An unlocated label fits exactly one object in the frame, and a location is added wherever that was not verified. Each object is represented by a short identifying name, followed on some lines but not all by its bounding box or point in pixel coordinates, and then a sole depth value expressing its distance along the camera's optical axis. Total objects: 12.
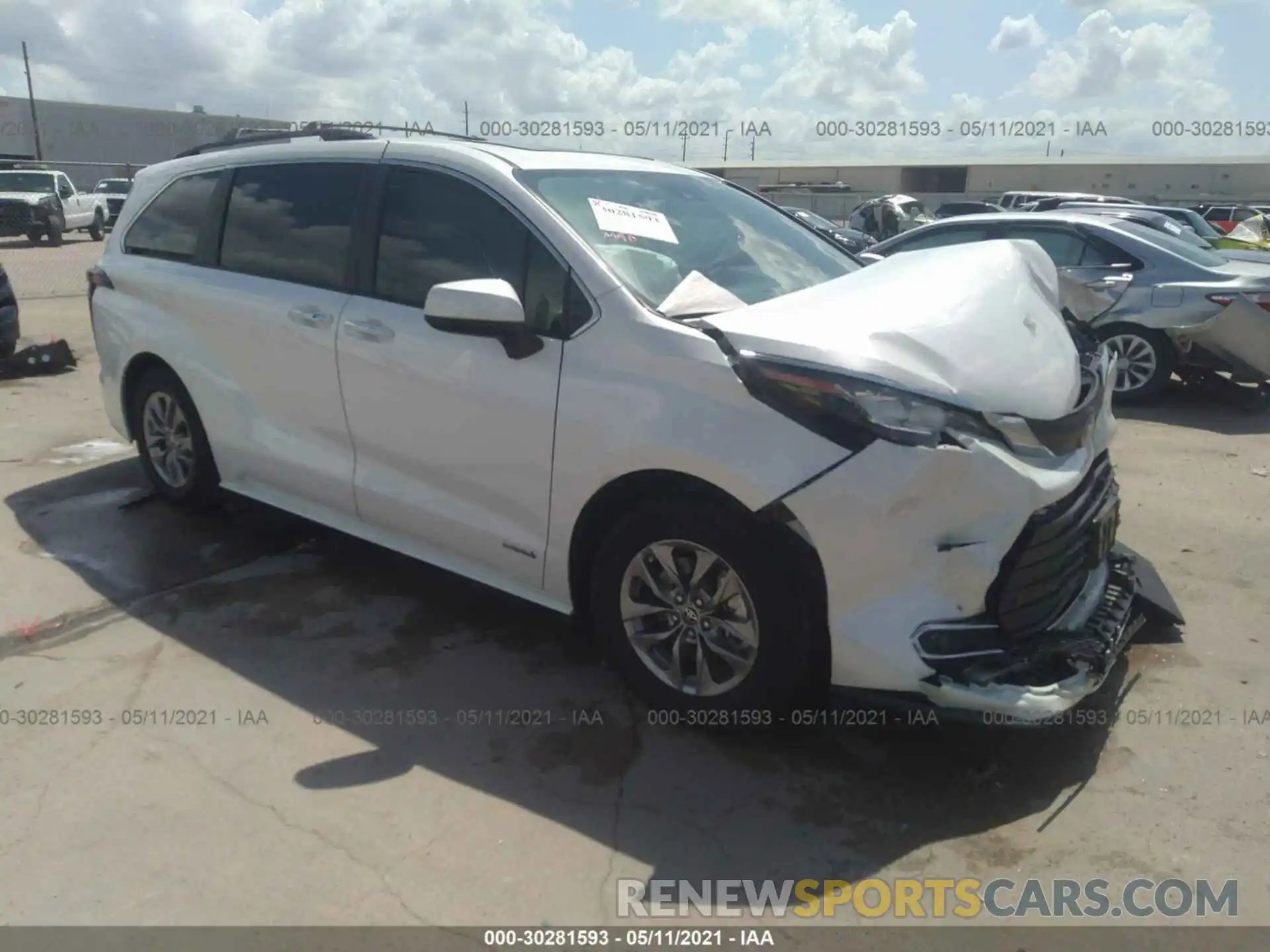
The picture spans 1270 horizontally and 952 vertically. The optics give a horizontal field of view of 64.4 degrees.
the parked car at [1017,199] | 21.52
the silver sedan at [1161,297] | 7.64
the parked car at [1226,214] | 26.80
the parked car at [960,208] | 20.94
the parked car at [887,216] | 24.66
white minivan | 2.84
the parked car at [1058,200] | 18.56
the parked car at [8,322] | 8.60
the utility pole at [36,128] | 45.22
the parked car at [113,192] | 29.88
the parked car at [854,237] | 16.49
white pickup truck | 23.33
